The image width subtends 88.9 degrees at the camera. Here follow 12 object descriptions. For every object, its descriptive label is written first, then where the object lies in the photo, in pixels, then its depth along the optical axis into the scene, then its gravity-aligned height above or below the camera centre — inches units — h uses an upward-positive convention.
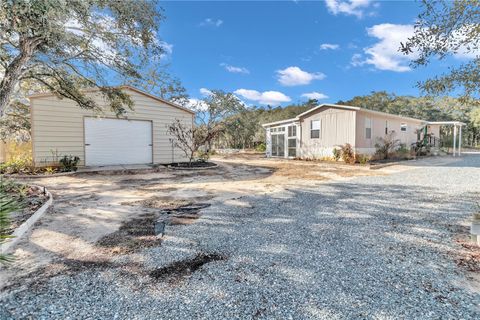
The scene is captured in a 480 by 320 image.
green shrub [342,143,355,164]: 511.3 -5.1
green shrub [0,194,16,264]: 94.1 -25.1
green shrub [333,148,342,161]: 544.1 -5.5
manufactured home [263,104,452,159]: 528.8 +49.1
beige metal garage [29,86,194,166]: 368.8 +31.1
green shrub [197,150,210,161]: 524.9 -12.6
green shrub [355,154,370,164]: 490.8 -15.3
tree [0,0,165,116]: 135.0 +79.0
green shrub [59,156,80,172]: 361.7 -20.6
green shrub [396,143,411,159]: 619.5 -5.8
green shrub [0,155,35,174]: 345.7 -22.3
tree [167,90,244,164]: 1049.5 +188.6
